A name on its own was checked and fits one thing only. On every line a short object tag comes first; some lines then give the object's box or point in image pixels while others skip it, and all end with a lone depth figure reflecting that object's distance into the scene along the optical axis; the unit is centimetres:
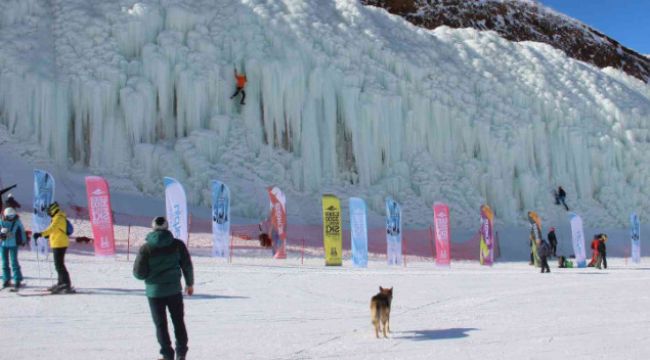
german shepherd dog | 687
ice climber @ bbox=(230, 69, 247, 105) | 2742
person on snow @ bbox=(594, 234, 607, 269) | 1935
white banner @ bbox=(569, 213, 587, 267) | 2092
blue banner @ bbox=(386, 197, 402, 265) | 1830
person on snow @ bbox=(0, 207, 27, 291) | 941
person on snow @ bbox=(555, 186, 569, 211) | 3178
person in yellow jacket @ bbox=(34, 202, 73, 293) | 919
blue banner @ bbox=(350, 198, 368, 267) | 1767
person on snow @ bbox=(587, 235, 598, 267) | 1956
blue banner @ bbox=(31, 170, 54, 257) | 1563
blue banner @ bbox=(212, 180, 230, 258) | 1703
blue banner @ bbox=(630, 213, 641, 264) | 2422
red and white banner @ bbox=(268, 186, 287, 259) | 1866
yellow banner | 1761
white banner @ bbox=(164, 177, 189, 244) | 1552
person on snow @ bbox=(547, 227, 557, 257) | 2491
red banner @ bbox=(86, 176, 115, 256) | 1541
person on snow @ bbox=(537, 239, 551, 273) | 1691
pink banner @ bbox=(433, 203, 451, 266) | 1872
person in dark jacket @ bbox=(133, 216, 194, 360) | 563
